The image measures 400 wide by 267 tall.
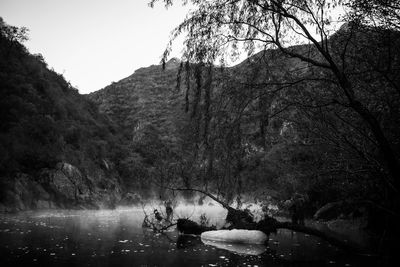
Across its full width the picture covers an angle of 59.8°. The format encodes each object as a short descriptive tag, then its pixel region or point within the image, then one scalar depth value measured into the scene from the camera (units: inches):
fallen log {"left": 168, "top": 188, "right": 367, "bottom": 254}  453.1
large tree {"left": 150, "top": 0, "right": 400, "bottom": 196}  330.0
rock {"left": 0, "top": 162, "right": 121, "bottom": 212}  1163.3
